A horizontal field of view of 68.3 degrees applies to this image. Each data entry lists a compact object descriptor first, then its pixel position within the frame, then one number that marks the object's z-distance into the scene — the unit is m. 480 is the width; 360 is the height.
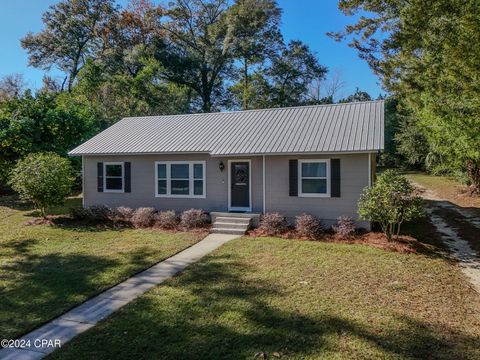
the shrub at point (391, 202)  9.15
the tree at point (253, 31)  30.08
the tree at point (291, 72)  32.25
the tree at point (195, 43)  31.56
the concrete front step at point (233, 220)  11.48
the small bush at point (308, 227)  10.44
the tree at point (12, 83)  35.72
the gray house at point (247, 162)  11.05
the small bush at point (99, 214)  12.80
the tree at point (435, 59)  8.77
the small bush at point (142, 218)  12.12
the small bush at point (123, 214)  12.75
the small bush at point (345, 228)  10.23
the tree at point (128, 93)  27.23
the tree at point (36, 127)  16.42
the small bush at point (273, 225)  10.81
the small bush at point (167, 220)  11.80
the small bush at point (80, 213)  12.94
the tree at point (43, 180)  12.62
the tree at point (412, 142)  27.02
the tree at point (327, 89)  36.70
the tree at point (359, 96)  44.62
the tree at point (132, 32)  31.44
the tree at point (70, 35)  33.31
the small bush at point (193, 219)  11.66
